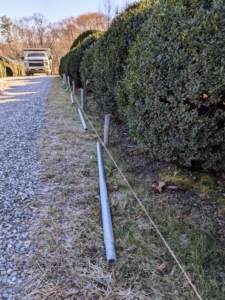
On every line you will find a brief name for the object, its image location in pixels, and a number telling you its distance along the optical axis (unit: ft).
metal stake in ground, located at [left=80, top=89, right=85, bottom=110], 17.37
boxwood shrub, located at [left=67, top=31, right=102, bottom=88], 24.34
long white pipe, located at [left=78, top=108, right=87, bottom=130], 12.85
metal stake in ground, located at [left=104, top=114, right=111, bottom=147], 10.22
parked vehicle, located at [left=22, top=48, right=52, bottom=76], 65.46
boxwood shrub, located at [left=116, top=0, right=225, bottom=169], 5.09
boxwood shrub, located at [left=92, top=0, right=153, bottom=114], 9.82
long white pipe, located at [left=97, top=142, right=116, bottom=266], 4.27
